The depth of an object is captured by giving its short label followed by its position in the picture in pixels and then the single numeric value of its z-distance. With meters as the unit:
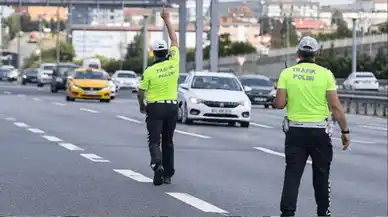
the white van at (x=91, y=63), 96.01
